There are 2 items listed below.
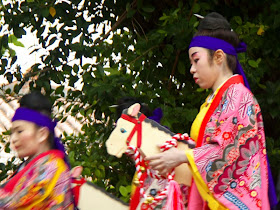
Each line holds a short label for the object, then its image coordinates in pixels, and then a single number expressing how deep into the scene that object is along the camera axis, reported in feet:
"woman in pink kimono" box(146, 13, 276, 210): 19.95
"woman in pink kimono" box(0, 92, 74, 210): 19.45
